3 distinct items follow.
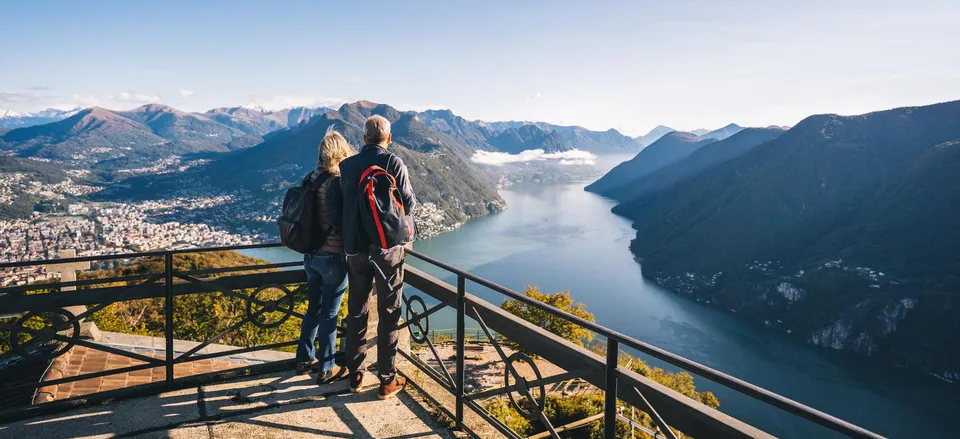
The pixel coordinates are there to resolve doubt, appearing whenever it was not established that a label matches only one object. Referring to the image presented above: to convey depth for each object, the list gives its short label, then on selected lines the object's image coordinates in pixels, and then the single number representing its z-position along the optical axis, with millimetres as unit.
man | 3449
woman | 3734
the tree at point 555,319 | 33688
